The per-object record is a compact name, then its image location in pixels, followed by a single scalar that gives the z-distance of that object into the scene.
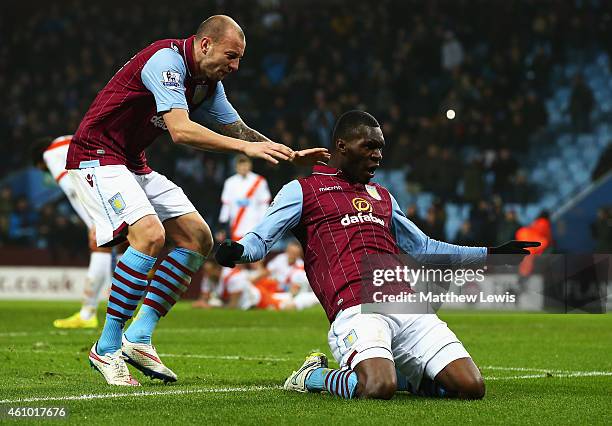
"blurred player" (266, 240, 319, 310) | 17.88
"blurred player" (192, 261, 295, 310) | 16.86
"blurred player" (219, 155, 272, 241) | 17.19
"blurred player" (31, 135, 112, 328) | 11.33
